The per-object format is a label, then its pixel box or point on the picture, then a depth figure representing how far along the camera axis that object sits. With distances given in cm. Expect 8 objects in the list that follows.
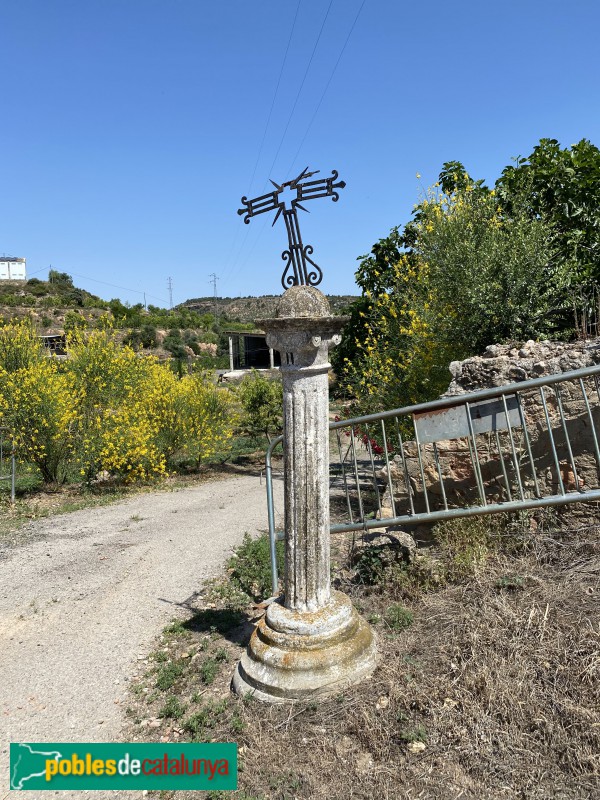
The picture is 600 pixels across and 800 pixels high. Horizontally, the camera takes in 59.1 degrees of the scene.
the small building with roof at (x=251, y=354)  4297
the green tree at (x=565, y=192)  812
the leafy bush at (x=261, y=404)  1438
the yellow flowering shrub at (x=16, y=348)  1030
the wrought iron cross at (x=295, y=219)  340
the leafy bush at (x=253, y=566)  522
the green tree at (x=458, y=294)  656
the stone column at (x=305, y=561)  318
